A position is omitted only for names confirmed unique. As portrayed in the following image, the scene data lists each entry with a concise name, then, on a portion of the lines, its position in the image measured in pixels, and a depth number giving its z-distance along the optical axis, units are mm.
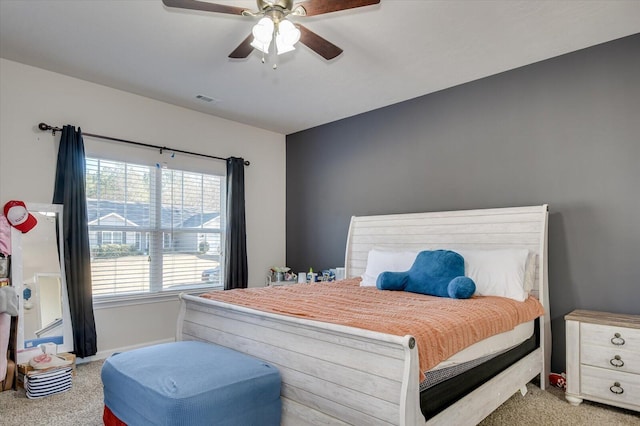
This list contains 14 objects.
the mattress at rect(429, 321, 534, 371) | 1944
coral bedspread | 1811
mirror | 3189
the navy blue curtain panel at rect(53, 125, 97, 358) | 3418
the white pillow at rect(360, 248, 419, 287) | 3482
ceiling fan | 2033
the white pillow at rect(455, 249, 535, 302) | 2848
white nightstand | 2467
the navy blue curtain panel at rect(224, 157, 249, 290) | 4562
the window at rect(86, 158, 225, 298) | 3768
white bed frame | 1614
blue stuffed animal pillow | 2744
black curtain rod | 3386
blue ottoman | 1677
